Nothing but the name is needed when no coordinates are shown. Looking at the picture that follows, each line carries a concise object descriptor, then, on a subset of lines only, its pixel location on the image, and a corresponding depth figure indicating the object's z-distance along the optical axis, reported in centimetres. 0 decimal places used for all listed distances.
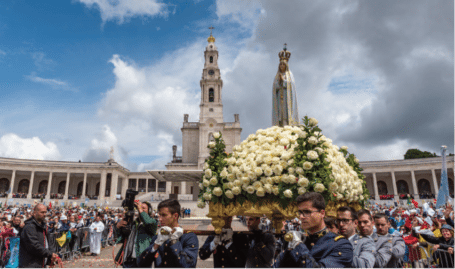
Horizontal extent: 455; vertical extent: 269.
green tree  6825
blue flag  1494
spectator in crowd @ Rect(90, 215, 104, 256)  1306
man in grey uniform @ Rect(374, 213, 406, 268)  400
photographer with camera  403
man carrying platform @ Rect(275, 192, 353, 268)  257
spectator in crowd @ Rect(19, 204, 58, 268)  486
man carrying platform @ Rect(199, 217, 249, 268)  418
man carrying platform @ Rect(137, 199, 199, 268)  320
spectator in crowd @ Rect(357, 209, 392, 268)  359
